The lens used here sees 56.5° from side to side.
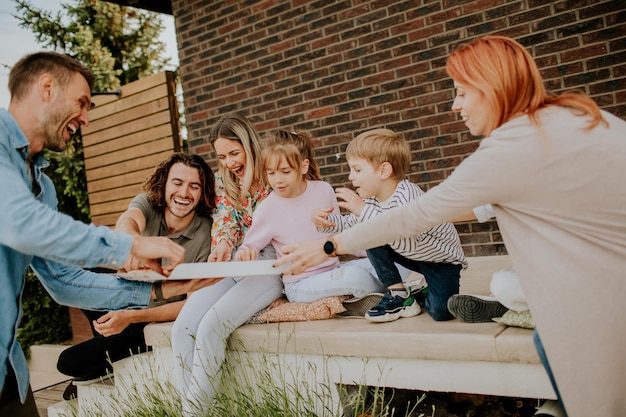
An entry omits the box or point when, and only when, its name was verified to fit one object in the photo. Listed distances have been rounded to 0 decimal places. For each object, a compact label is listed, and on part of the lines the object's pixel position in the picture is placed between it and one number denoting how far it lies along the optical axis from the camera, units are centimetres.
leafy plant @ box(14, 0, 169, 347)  684
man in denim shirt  174
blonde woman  253
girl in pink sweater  274
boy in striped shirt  237
